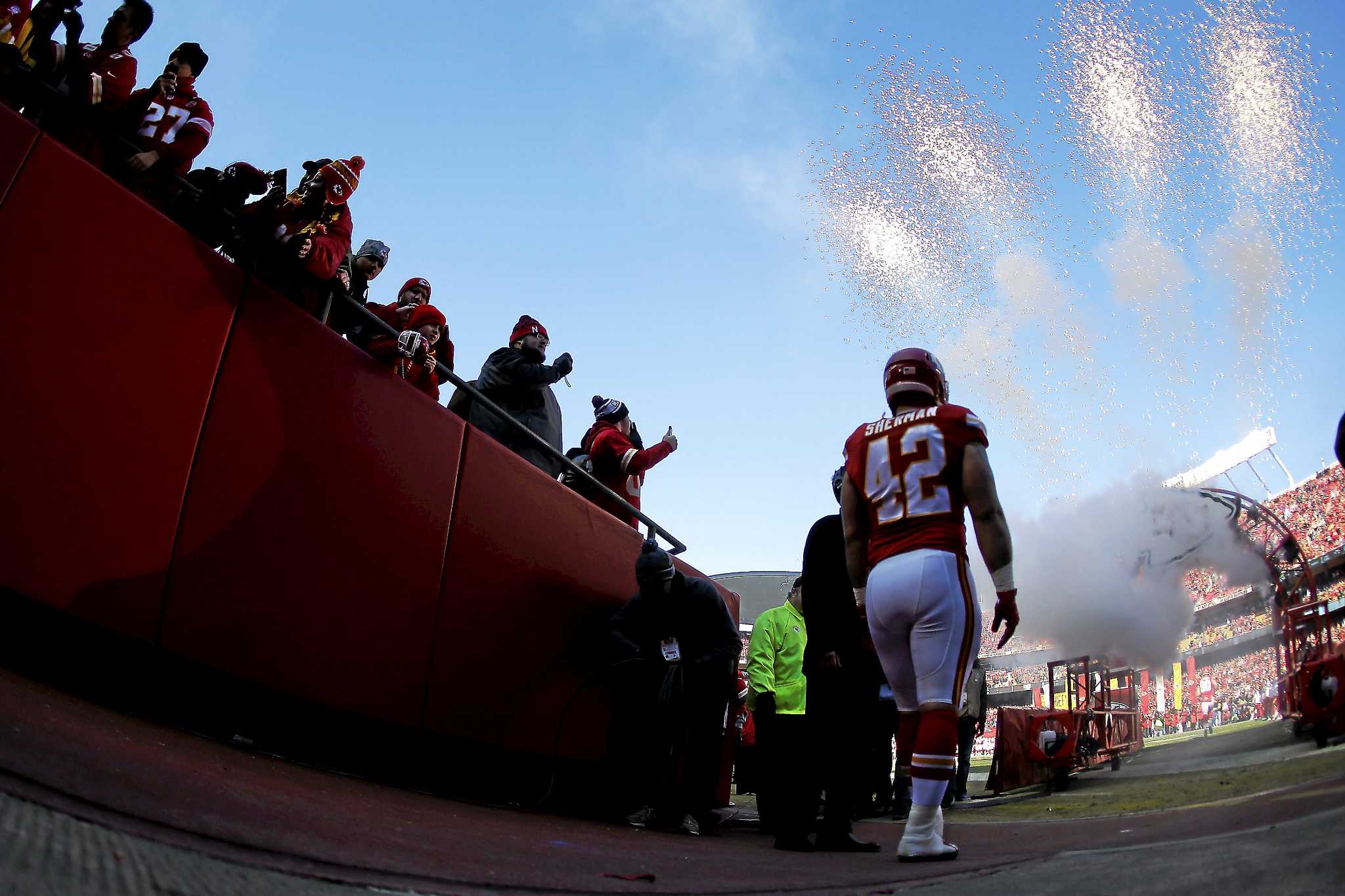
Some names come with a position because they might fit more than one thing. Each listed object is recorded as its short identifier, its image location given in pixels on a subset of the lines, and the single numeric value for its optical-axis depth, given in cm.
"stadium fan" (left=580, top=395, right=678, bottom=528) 671
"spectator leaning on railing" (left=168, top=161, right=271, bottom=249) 356
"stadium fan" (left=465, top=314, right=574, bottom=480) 570
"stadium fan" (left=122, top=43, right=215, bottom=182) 348
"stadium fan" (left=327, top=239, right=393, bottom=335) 535
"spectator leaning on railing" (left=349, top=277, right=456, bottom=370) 466
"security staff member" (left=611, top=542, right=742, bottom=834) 523
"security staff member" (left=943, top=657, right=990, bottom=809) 993
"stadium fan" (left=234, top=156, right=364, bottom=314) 370
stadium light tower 5110
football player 319
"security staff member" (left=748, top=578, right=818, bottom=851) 533
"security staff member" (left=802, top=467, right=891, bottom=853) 398
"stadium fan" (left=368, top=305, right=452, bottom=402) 438
